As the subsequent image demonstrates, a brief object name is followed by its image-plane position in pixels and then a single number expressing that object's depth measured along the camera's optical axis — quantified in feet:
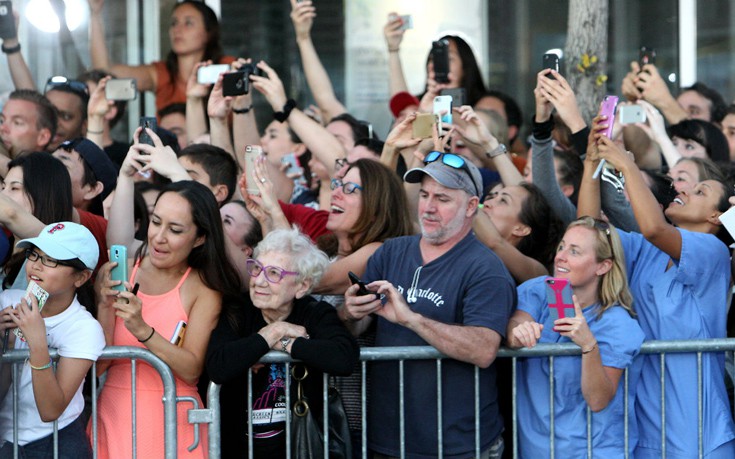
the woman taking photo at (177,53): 60.80
